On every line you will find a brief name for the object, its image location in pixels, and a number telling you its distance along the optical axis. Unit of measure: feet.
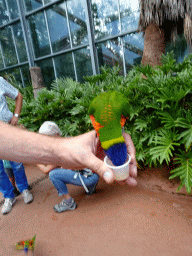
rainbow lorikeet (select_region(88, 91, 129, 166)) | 3.13
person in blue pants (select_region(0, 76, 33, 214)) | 7.47
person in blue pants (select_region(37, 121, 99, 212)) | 6.85
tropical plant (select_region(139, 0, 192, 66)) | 11.44
